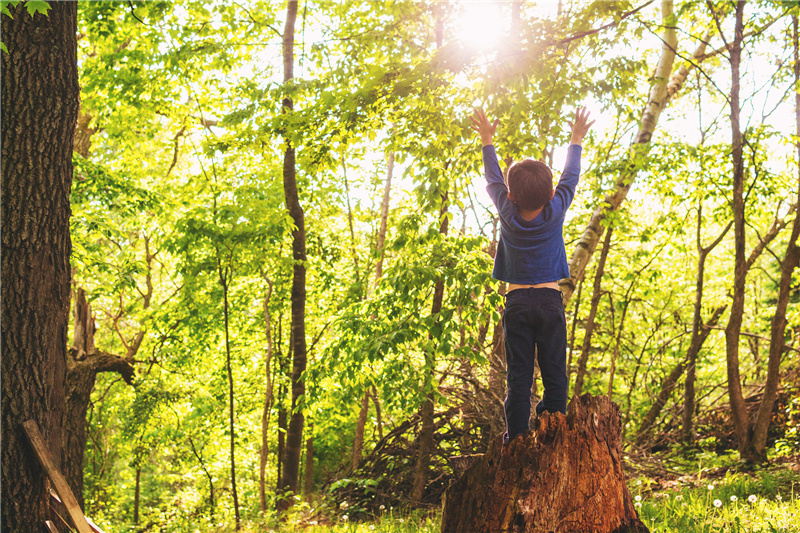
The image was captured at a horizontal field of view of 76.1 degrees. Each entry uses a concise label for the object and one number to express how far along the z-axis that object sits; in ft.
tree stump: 9.11
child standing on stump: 10.69
